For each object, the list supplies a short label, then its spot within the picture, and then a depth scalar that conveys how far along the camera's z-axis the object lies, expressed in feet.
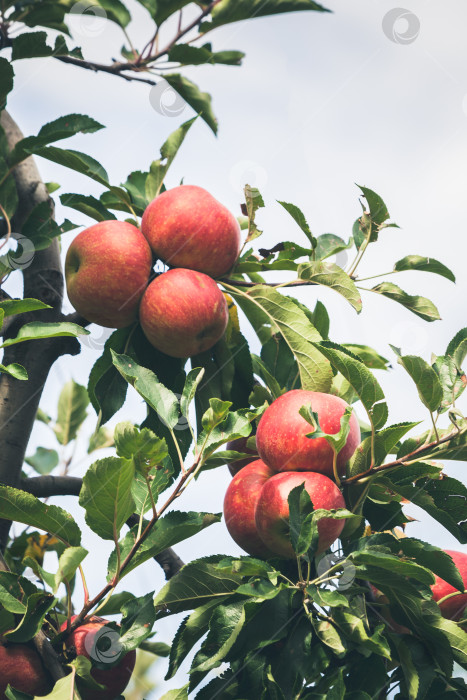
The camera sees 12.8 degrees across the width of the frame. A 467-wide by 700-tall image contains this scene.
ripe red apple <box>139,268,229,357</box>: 4.80
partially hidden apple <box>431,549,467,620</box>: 4.65
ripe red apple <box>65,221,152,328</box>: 4.84
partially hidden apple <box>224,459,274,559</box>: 4.62
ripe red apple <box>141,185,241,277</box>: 4.90
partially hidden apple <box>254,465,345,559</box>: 4.45
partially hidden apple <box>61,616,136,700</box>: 4.39
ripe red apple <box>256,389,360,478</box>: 4.55
